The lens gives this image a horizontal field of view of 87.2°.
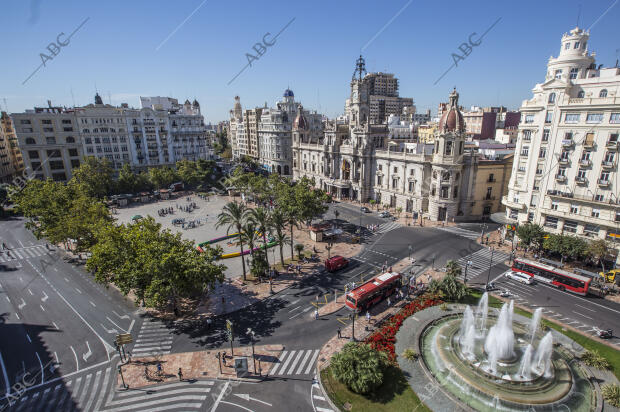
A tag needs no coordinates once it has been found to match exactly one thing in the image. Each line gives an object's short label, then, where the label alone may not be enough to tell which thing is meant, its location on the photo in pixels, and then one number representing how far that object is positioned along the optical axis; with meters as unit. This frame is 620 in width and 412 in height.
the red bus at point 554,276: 44.16
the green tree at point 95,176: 91.25
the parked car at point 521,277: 47.81
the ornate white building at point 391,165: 71.31
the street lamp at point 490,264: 49.22
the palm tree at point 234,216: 46.03
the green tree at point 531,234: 54.22
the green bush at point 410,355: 32.28
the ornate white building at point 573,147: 49.31
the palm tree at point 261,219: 47.38
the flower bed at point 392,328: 33.78
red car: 51.38
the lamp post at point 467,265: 48.08
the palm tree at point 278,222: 49.72
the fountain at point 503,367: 27.36
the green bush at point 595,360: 30.94
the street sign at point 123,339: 30.81
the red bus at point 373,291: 40.12
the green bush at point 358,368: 27.88
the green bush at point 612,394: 27.02
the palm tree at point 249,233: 45.22
